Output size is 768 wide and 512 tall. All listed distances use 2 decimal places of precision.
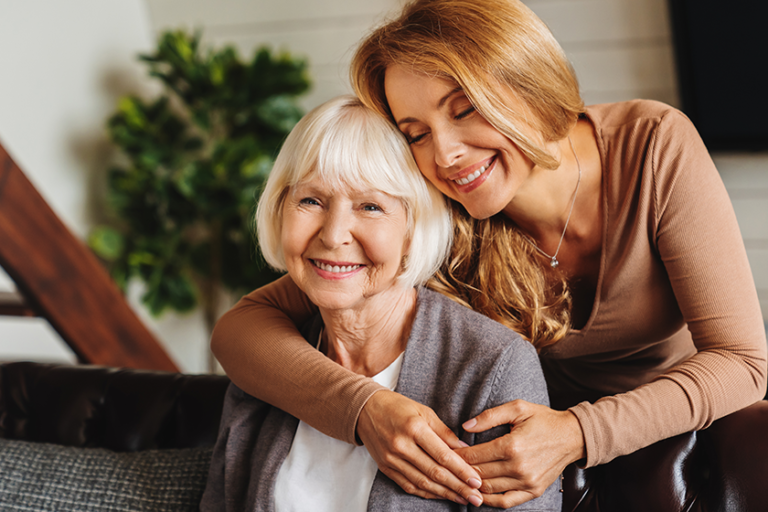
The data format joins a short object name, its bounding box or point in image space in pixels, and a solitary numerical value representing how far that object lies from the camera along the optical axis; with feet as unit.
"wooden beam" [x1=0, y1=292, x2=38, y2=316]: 7.00
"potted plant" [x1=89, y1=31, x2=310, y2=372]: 9.75
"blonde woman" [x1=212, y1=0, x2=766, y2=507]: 3.17
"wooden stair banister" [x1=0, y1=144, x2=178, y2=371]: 6.23
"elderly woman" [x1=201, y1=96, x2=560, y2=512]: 3.45
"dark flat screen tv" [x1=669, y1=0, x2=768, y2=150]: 7.93
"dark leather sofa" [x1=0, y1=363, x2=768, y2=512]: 3.46
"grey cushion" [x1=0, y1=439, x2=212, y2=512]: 4.23
